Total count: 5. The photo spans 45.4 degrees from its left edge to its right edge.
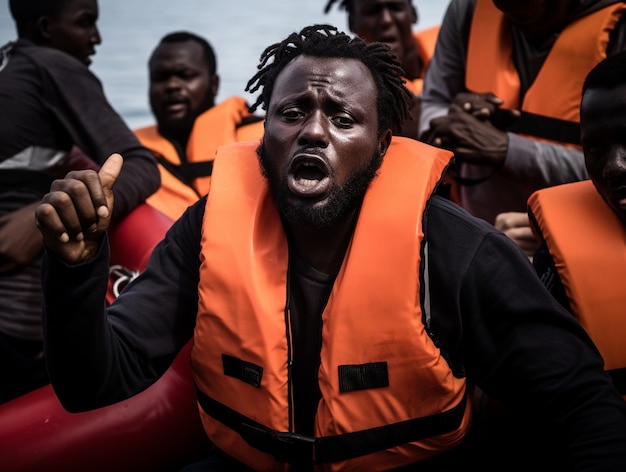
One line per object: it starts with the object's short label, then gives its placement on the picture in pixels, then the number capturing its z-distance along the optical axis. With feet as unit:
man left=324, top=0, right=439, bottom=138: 11.35
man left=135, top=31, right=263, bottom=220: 11.12
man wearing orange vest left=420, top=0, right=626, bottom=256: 7.13
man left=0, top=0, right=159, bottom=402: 7.06
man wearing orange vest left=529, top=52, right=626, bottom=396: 5.22
